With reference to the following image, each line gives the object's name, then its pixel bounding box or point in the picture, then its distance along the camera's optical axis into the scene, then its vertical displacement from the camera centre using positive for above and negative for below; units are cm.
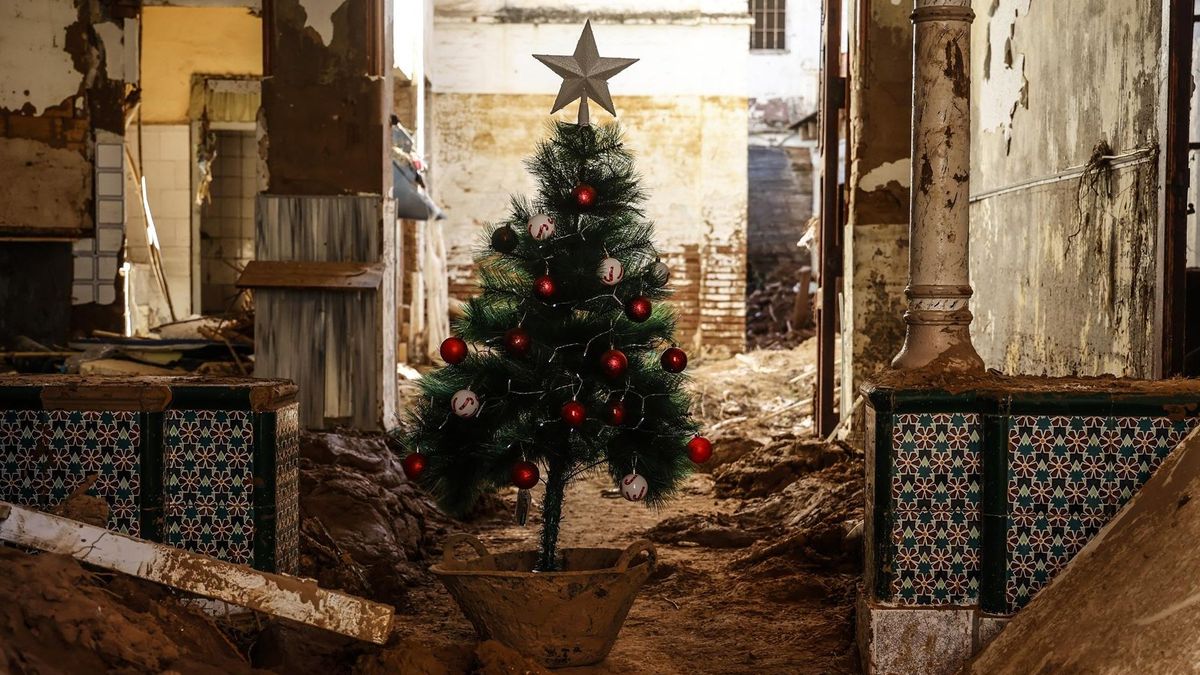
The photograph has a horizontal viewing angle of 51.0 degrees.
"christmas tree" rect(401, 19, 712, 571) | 486 -23
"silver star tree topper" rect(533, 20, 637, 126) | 527 +95
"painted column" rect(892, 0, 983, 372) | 461 +43
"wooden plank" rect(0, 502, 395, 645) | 371 -83
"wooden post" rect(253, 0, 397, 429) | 852 +80
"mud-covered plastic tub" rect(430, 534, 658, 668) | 443 -109
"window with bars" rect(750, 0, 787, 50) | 2528 +552
